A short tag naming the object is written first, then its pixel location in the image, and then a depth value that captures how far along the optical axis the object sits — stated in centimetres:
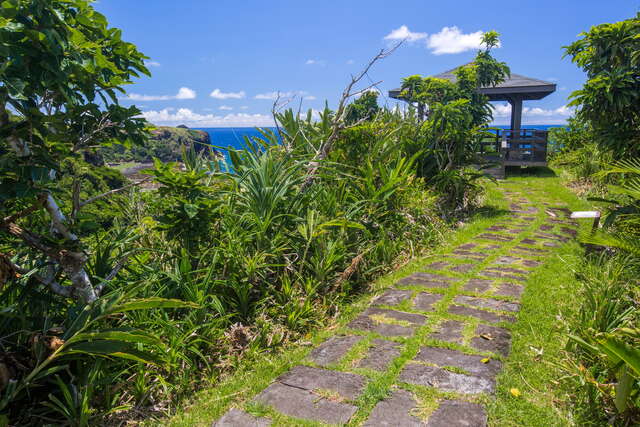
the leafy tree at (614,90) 510
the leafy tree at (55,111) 174
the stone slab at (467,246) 509
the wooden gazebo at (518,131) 1277
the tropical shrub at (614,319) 192
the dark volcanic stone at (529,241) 524
